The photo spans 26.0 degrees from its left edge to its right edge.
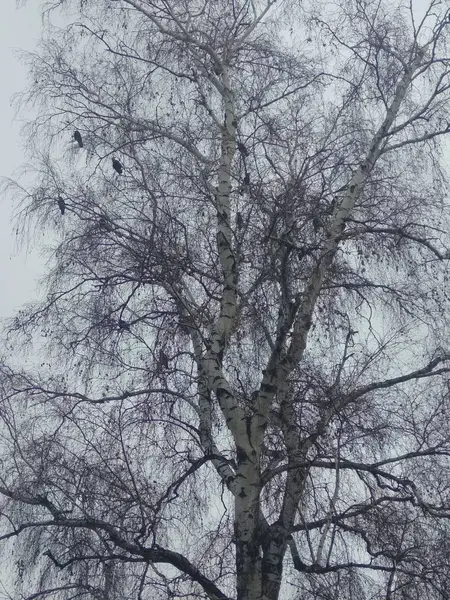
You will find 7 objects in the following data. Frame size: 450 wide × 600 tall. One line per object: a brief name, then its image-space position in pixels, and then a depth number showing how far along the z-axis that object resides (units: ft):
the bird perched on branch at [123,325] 28.46
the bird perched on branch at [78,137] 33.68
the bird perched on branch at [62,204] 30.42
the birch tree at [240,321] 26.12
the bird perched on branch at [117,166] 31.32
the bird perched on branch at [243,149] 31.99
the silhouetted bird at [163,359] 28.94
